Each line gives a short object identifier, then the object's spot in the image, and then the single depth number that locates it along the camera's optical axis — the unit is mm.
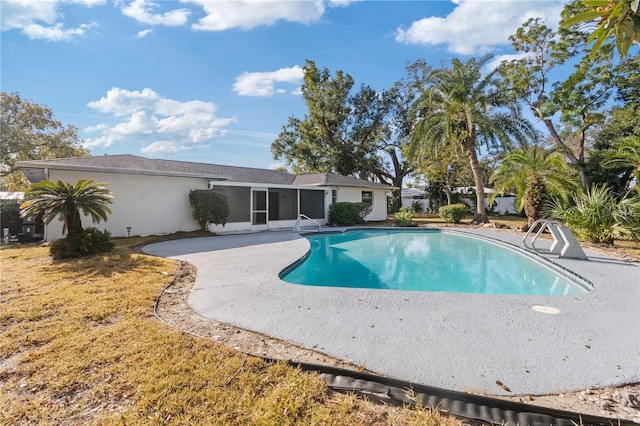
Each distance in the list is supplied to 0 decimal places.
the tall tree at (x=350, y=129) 26469
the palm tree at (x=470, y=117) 17016
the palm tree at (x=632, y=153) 10828
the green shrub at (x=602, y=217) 9539
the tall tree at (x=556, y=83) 17500
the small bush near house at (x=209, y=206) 12922
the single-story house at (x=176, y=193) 11133
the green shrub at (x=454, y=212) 18859
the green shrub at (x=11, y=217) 11984
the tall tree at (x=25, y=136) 22734
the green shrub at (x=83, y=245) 7723
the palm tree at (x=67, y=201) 7652
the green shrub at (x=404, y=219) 18234
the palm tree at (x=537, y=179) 12875
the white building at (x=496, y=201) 28219
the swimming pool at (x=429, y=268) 7008
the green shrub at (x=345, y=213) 18016
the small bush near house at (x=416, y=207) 31162
